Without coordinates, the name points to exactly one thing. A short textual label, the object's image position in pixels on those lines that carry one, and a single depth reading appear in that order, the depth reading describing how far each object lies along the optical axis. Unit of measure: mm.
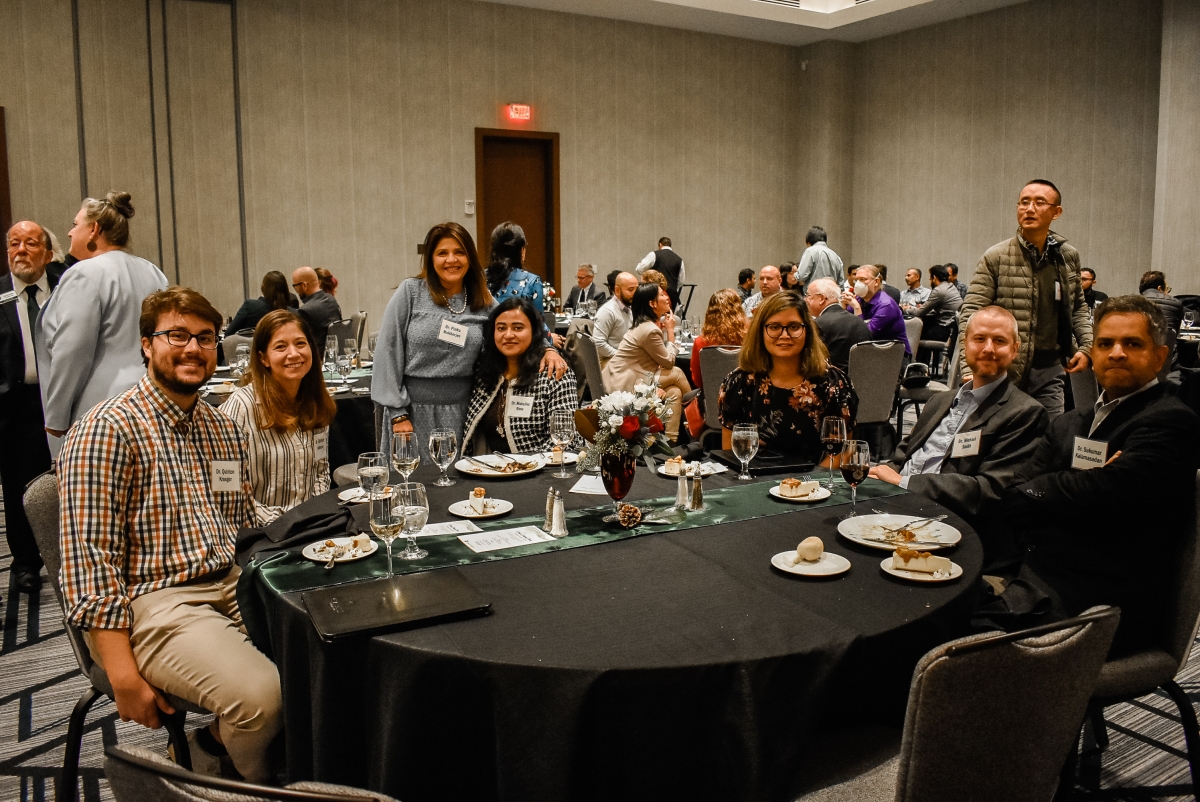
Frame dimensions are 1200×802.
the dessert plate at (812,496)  2387
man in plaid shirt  1945
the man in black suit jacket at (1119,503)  2090
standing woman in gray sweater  3553
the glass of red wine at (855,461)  2150
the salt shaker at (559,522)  2137
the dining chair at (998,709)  1253
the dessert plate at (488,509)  2285
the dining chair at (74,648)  1993
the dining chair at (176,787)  924
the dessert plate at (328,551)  1952
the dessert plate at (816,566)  1828
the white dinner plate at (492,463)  2689
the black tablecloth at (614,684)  1477
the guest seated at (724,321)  5328
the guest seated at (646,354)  5410
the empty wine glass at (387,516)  1840
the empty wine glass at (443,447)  2553
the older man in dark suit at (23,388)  3975
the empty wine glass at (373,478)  2037
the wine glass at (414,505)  1918
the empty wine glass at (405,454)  2352
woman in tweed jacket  3324
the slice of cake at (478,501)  2299
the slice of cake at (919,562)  1835
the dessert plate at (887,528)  1991
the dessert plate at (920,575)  1794
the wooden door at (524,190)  11281
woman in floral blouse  3225
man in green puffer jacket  4137
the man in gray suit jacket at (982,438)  2529
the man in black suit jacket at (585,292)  10359
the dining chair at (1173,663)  1968
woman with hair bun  3598
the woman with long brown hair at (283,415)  2672
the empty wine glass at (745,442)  2486
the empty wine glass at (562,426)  2600
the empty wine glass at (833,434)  2262
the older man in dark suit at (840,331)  5418
